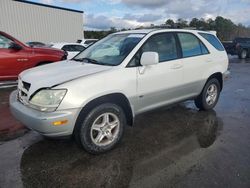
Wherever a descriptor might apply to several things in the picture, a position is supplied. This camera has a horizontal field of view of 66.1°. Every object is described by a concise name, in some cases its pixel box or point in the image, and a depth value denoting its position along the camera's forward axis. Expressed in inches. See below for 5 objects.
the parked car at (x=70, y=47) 405.3
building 686.6
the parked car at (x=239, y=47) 607.1
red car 206.8
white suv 92.1
